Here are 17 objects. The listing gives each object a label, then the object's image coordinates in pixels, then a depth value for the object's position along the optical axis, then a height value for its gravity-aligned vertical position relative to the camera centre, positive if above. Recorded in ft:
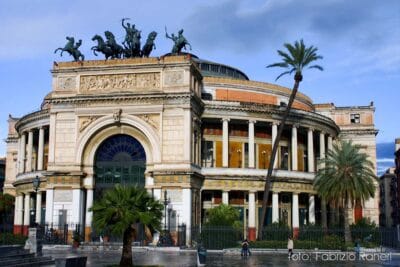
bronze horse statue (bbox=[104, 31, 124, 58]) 177.58 +49.99
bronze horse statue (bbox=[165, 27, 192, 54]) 173.99 +49.84
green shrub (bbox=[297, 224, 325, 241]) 161.85 -7.40
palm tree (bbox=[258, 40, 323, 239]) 162.71 +41.41
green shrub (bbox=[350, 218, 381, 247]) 164.04 -8.10
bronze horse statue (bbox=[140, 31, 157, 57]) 176.86 +49.64
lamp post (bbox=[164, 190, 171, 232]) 159.33 +0.91
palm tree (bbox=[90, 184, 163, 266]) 87.97 -1.10
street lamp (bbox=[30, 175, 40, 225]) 198.80 -2.93
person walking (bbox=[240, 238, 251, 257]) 131.95 -9.69
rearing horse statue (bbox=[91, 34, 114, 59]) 177.27 +48.89
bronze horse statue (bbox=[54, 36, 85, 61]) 179.42 +48.53
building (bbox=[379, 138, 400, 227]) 301.73 +7.11
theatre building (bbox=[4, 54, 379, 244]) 167.22 +19.83
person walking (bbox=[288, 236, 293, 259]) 131.95 -9.12
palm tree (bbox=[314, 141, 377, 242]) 163.53 +8.24
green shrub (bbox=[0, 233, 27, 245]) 157.17 -9.39
